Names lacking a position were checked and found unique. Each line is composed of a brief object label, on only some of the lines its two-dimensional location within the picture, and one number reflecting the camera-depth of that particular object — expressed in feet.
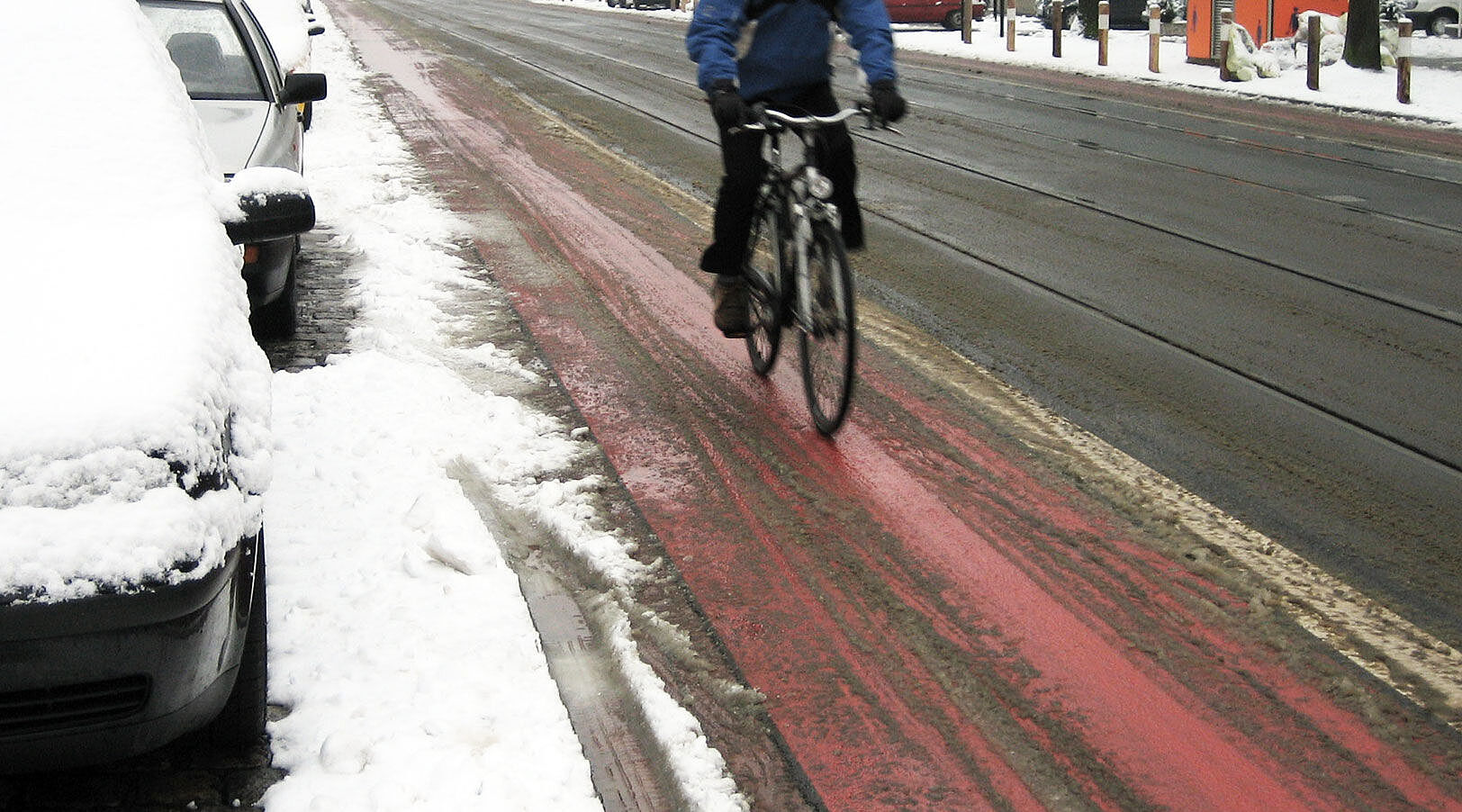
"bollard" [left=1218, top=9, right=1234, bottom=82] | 67.10
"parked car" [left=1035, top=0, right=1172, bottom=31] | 105.29
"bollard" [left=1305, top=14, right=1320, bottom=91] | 62.34
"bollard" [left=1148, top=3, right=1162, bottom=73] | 74.13
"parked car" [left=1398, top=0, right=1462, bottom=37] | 92.17
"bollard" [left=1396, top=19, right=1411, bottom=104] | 56.65
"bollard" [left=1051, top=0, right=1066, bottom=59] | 84.17
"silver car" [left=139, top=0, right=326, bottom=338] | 20.63
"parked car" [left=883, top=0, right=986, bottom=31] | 109.29
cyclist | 17.04
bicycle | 16.89
